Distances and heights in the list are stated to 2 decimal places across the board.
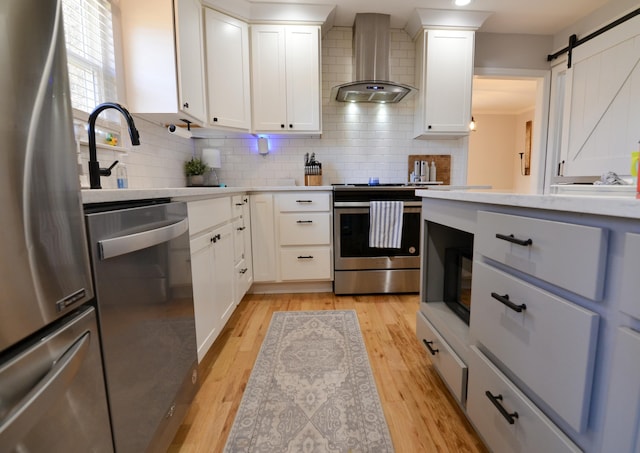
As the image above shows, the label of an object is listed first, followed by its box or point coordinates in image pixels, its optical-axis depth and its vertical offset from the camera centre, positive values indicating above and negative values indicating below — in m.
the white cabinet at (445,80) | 2.81 +1.11
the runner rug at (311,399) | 1.10 -0.95
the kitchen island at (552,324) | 0.54 -0.32
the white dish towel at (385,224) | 2.50 -0.28
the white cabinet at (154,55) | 1.90 +0.92
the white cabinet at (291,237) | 2.57 -0.40
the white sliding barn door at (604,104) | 2.49 +0.82
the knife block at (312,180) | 2.95 +0.13
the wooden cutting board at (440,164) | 3.20 +0.31
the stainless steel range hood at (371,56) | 2.75 +1.33
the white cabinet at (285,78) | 2.64 +1.07
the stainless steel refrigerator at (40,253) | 0.44 -0.11
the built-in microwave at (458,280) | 1.37 -0.45
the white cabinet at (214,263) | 1.37 -0.41
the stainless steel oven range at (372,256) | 2.56 -0.58
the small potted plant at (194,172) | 2.74 +0.20
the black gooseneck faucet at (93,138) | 1.06 +0.20
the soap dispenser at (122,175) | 1.72 +0.11
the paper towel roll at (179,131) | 2.11 +0.48
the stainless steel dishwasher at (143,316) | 0.70 -0.37
